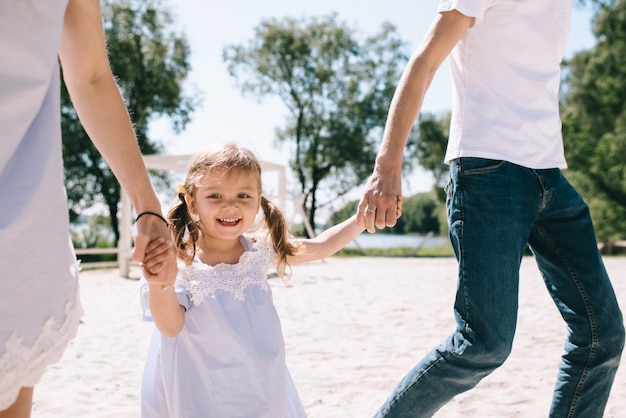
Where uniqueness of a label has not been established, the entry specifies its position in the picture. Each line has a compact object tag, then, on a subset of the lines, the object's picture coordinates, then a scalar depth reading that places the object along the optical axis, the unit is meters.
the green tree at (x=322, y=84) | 31.66
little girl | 2.26
